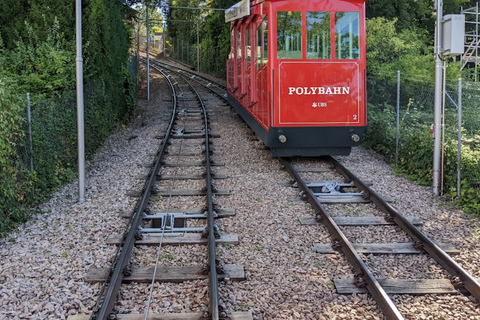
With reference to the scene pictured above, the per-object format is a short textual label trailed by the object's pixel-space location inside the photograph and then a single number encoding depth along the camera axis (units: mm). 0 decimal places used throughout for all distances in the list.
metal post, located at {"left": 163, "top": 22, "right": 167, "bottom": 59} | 64156
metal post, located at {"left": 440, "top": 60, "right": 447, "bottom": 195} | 9086
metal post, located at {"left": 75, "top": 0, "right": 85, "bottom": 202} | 8750
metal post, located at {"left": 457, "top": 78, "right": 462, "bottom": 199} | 8578
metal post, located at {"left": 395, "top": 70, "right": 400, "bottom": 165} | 11344
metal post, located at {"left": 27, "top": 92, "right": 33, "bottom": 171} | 8641
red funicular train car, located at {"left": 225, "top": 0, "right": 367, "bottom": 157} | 10289
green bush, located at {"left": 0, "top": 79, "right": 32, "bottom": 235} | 7281
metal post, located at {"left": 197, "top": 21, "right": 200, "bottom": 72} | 43394
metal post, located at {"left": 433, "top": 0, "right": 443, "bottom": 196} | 9039
